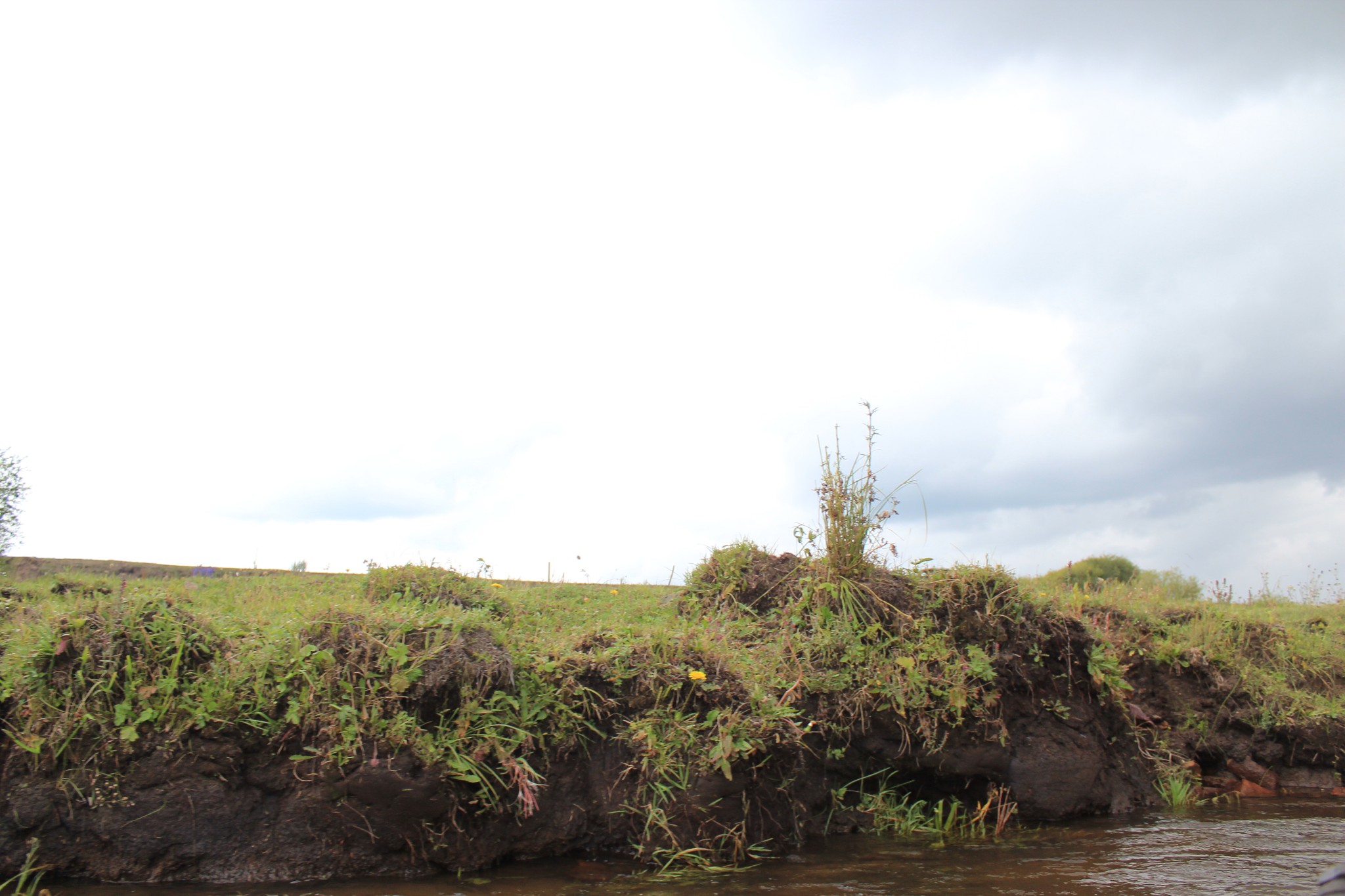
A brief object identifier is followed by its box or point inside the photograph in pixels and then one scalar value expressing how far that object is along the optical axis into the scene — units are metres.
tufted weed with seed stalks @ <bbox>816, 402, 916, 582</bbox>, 6.17
